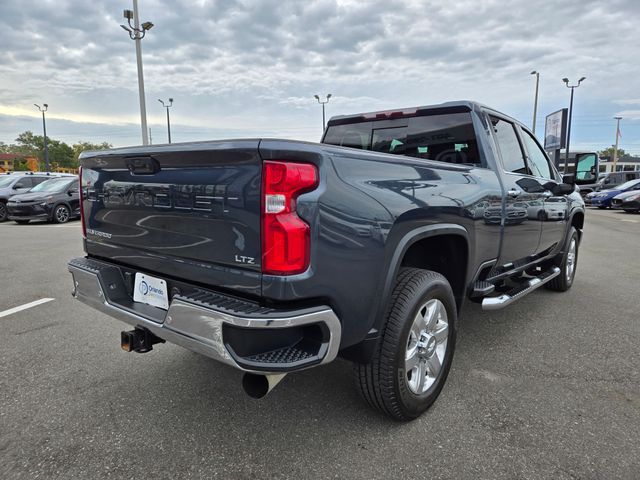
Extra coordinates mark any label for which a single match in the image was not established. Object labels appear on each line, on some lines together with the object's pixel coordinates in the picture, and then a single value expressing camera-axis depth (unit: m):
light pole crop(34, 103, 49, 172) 39.56
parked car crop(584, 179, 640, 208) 20.23
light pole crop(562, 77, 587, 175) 31.98
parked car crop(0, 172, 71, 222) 14.56
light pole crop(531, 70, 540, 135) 34.09
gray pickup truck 1.78
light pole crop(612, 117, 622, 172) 47.26
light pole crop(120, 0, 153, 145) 15.02
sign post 26.75
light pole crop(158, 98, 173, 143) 32.47
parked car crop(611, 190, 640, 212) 17.92
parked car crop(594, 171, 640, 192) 25.04
